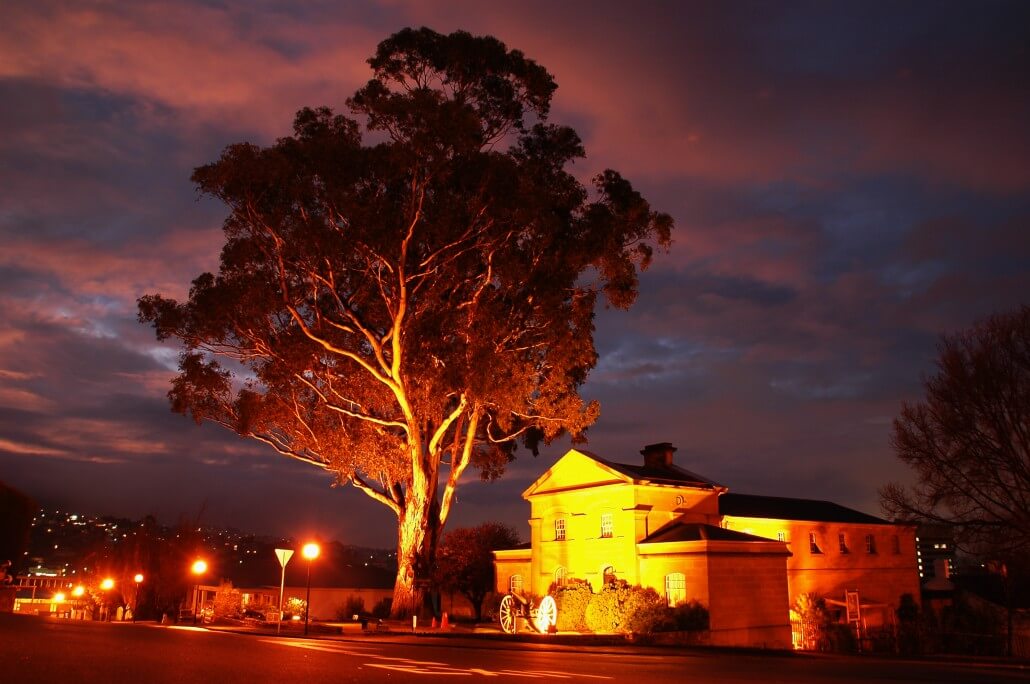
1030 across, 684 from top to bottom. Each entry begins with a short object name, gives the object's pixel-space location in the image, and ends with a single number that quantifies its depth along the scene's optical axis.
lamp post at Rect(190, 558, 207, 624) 34.66
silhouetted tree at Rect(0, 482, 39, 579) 29.75
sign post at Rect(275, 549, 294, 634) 22.61
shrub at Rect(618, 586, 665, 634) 29.78
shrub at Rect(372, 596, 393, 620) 47.90
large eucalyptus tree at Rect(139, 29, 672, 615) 25.98
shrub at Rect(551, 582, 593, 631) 31.84
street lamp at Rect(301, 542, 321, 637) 23.12
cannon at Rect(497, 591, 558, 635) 27.58
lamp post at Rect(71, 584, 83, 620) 48.38
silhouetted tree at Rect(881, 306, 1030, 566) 28.42
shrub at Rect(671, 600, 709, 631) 30.36
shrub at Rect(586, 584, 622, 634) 30.75
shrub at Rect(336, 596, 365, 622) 50.00
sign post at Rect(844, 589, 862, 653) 40.66
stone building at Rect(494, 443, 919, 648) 32.47
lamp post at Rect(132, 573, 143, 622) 47.09
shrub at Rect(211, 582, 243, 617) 32.80
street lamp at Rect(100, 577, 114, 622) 46.93
